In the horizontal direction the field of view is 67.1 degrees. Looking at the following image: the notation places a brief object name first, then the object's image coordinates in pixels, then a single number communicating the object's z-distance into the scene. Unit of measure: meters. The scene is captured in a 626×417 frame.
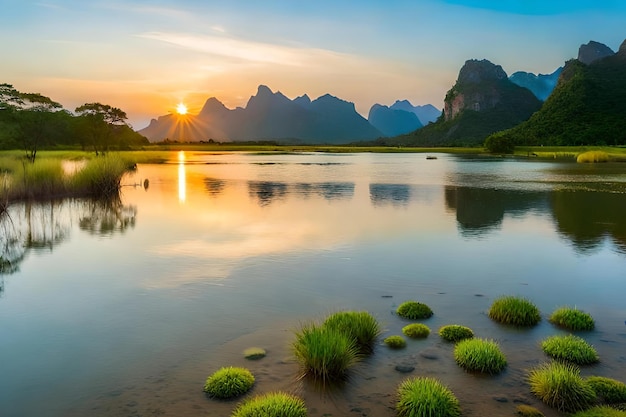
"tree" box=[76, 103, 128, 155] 91.25
